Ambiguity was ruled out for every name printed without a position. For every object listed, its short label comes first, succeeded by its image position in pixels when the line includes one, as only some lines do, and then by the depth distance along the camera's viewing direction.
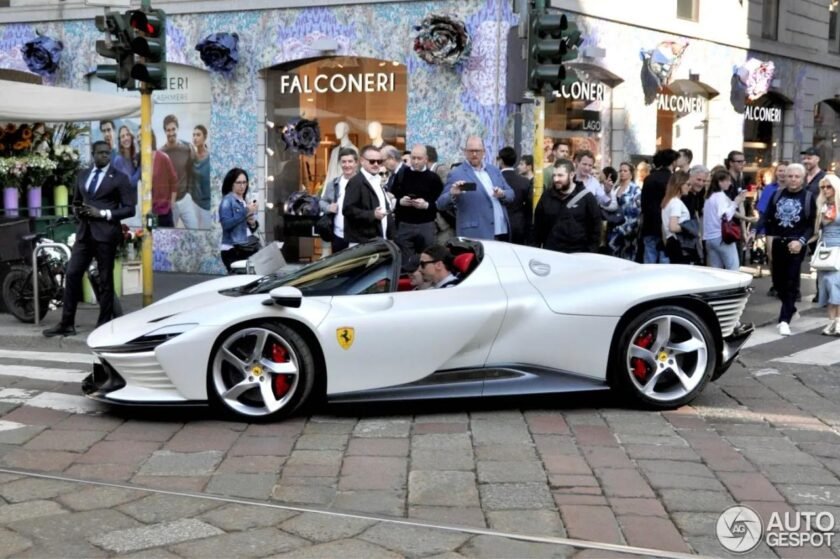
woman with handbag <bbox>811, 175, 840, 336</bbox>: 11.06
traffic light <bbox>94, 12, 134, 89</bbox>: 10.61
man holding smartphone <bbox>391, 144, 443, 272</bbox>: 10.89
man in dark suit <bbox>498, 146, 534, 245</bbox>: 11.94
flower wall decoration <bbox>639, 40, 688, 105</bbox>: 17.83
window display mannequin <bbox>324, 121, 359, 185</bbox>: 16.55
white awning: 12.52
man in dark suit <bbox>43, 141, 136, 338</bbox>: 10.49
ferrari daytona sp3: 6.70
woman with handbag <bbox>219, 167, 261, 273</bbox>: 11.33
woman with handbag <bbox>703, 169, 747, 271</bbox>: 12.34
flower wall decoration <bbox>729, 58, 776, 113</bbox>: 20.42
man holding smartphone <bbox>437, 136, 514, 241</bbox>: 10.69
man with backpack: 10.02
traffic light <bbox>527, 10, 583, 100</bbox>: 10.72
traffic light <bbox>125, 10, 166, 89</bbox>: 10.61
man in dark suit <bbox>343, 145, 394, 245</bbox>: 10.24
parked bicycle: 11.48
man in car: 7.07
